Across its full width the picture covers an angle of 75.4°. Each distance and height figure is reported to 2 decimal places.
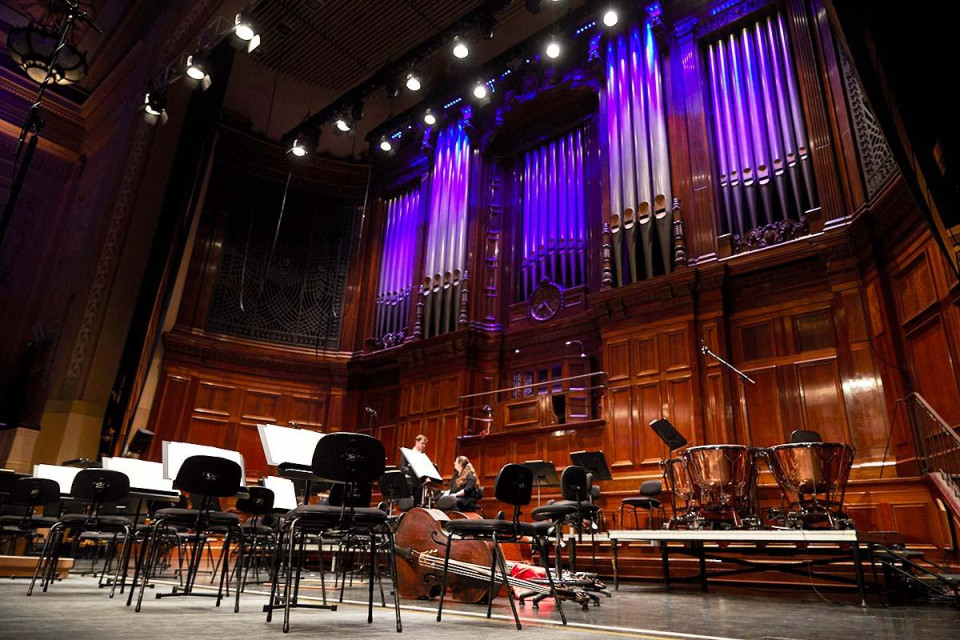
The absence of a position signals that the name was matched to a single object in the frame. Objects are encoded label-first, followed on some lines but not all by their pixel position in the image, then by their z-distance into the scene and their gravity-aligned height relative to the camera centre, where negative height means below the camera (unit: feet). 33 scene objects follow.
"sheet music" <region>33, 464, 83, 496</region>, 18.49 +0.87
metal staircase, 14.78 +0.98
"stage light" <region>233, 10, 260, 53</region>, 27.43 +20.49
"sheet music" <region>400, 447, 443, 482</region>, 19.81 +1.69
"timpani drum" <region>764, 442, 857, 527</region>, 15.98 +1.39
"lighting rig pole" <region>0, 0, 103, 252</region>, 18.11 +10.99
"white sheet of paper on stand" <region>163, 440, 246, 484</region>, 14.67 +1.31
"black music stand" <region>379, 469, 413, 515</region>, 21.42 +1.07
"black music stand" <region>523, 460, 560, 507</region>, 19.85 +1.58
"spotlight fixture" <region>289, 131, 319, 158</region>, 37.77 +21.78
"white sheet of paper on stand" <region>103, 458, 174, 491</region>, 17.42 +0.96
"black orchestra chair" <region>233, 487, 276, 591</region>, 16.90 +0.14
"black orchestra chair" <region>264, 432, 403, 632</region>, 10.24 +0.67
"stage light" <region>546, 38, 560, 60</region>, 30.32 +22.00
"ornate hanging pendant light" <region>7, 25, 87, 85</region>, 26.32 +18.65
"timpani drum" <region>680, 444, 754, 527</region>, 17.29 +1.40
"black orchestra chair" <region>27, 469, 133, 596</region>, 14.05 +0.20
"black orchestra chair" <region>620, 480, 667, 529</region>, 21.67 +1.00
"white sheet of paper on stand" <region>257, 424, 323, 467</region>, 12.79 +1.40
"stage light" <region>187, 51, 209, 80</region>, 29.04 +19.83
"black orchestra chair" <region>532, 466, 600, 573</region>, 15.53 +0.61
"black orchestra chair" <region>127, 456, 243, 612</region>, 11.74 +0.48
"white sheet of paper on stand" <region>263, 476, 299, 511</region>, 20.53 +0.71
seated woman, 20.68 +1.01
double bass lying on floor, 13.92 -0.96
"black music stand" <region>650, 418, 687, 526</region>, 19.01 +2.73
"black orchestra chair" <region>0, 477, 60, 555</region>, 16.15 +0.09
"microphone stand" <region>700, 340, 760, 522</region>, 17.40 +3.45
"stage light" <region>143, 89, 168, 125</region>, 29.66 +18.47
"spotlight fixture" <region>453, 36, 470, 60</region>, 29.89 +21.61
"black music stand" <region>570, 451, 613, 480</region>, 20.12 +1.91
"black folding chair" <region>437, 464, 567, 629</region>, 10.93 -0.04
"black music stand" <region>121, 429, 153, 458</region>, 26.16 +2.67
